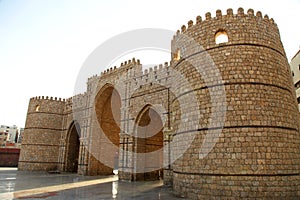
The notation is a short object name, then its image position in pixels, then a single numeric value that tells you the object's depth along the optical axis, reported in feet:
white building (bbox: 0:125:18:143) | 203.75
